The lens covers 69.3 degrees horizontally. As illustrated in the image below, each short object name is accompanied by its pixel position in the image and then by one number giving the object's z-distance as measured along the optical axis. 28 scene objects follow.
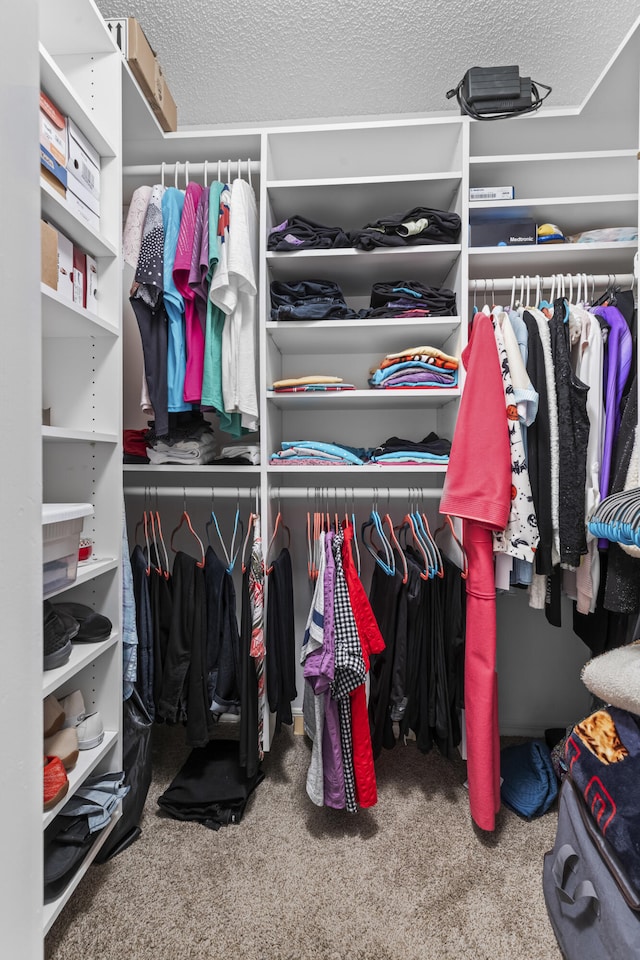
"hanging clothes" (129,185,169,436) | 1.58
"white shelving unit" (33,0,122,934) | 1.37
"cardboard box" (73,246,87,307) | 1.30
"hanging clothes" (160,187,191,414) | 1.59
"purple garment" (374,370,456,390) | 1.68
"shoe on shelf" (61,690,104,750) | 1.30
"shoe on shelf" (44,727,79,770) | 1.19
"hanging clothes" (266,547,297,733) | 1.64
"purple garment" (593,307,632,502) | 1.44
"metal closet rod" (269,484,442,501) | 1.70
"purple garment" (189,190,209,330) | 1.55
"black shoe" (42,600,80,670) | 1.14
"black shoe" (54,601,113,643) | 1.31
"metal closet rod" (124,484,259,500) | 1.74
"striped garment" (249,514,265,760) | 1.55
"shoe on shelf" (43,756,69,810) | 1.07
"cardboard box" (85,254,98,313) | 1.37
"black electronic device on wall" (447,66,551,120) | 1.57
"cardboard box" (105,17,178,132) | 1.42
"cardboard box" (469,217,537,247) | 1.68
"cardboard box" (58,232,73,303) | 1.23
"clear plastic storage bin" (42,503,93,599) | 1.09
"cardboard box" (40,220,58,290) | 1.09
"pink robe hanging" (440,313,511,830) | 1.40
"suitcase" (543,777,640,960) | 0.92
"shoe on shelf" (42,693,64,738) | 1.19
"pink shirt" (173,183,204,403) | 1.56
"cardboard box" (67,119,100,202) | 1.23
